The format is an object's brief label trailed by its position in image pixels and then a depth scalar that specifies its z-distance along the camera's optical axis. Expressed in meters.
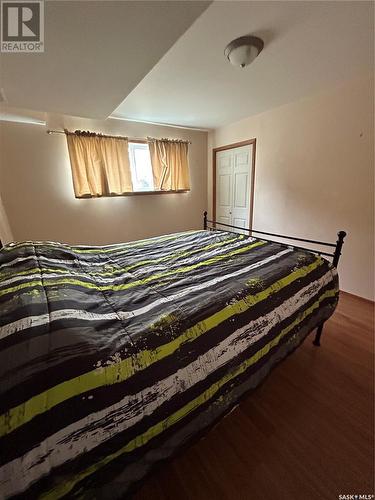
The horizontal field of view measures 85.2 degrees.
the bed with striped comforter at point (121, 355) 0.57
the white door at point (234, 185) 3.48
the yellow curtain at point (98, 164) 2.88
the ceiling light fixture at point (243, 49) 1.54
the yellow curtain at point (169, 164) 3.46
